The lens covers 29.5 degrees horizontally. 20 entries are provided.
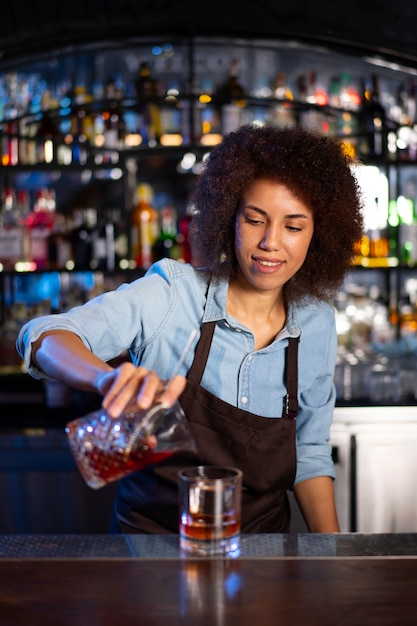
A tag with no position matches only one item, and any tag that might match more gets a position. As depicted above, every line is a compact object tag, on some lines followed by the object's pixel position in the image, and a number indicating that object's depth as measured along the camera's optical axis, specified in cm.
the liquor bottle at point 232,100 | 345
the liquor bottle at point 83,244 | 348
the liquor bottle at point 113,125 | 359
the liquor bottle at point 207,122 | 376
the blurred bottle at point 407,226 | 358
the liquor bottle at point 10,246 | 346
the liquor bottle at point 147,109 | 364
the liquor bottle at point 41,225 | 350
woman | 156
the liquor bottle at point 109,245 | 345
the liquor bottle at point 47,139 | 350
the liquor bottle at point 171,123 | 382
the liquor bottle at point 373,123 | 357
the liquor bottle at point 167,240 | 359
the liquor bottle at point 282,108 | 385
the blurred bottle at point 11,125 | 361
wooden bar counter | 92
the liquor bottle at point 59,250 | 348
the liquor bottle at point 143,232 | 353
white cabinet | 289
